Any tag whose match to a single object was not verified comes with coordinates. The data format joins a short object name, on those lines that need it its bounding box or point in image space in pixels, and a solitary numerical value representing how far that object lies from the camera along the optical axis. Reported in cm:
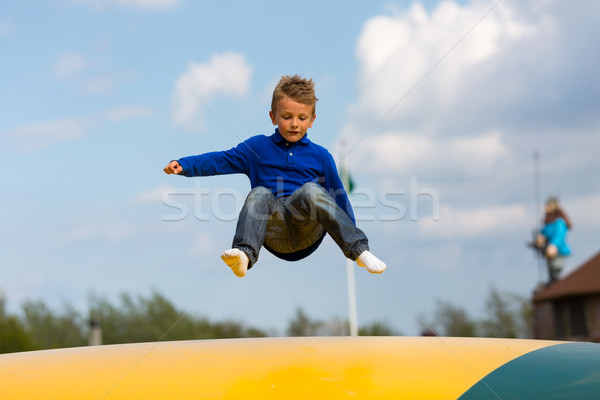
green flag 1678
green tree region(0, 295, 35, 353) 2014
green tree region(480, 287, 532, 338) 4016
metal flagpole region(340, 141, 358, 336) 1692
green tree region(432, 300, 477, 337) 3941
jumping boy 425
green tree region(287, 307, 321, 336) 3822
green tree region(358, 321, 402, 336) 3366
